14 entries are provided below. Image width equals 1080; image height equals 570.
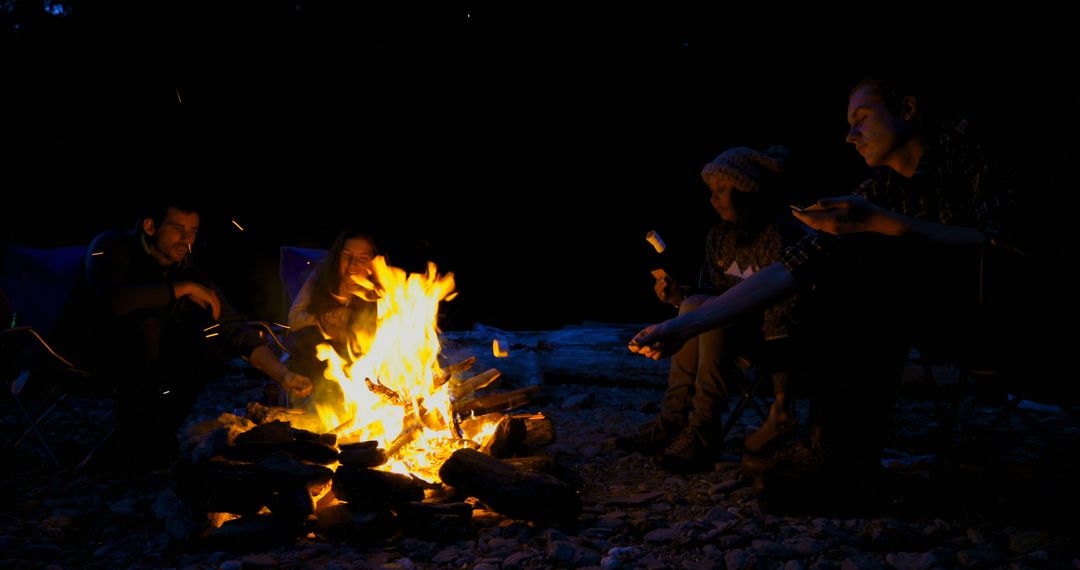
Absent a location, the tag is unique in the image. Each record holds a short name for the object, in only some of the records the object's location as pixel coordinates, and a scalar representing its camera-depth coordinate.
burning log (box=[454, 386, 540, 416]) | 4.22
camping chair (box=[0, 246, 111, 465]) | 3.74
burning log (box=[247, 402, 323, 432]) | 3.81
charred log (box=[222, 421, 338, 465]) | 3.05
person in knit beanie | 3.57
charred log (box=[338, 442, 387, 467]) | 3.03
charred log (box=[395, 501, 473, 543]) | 2.68
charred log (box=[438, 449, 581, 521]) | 2.80
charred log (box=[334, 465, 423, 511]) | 2.84
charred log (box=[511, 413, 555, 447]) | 3.75
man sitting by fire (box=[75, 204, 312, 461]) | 3.79
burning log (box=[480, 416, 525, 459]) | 3.46
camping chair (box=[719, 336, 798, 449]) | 3.54
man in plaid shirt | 2.38
